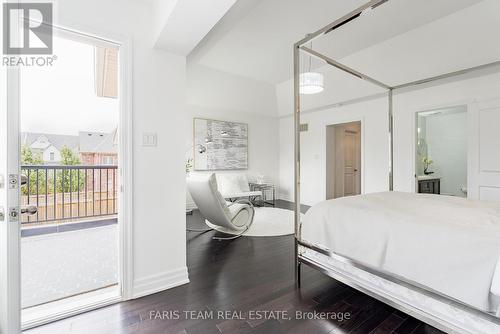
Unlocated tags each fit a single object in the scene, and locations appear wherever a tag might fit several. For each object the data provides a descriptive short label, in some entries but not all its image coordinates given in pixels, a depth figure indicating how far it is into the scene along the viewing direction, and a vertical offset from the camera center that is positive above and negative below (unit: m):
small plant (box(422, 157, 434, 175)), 5.82 +0.10
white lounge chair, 3.21 -0.58
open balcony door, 1.24 -0.20
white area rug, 3.77 -1.02
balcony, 2.30 -1.02
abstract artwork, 5.72 +0.58
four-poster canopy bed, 1.26 -0.77
